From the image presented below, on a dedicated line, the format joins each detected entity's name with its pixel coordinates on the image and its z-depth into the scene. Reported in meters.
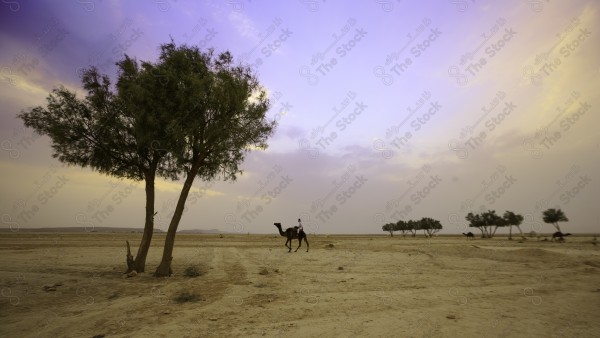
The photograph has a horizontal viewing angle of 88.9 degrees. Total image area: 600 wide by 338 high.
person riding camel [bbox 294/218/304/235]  31.76
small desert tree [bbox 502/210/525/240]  92.00
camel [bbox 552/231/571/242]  56.90
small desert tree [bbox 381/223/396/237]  136.55
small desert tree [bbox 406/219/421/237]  127.75
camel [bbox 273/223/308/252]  32.34
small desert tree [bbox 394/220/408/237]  132.25
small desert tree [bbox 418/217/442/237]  121.09
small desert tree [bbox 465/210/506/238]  96.32
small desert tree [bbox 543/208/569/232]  82.44
